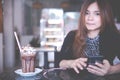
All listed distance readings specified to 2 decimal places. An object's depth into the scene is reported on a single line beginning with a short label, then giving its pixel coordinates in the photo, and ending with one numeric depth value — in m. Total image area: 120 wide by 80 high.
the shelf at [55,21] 7.50
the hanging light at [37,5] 7.67
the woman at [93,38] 1.70
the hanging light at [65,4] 8.30
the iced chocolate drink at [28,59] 1.56
